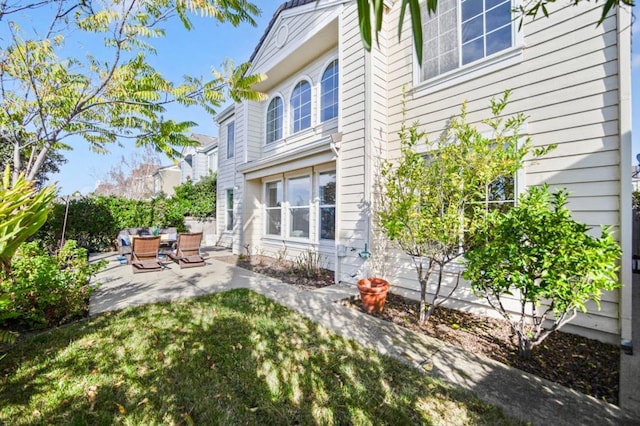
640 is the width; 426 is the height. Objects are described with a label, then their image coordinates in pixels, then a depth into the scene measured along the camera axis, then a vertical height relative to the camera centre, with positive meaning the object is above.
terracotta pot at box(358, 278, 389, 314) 4.79 -1.41
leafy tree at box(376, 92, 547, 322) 3.94 +0.42
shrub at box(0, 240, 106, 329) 3.79 -1.11
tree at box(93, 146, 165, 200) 24.70 +3.62
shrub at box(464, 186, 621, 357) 2.91 -0.50
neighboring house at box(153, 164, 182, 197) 26.02 +3.40
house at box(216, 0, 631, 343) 3.82 +2.05
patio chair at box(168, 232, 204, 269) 8.12 -1.10
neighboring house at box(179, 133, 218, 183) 20.52 +4.32
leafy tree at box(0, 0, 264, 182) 3.72 +2.08
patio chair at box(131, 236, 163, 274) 7.38 -1.09
